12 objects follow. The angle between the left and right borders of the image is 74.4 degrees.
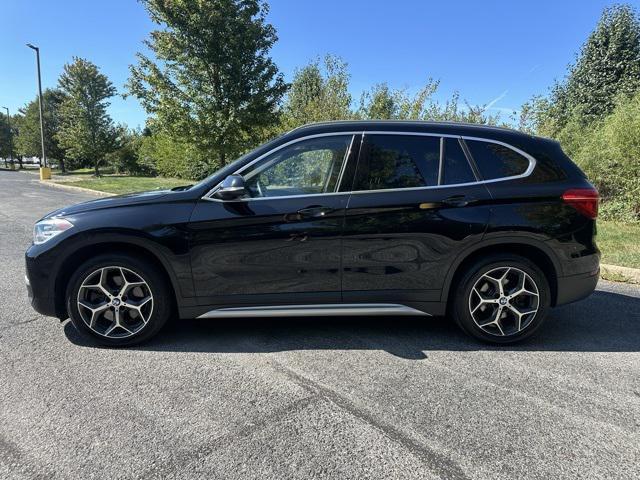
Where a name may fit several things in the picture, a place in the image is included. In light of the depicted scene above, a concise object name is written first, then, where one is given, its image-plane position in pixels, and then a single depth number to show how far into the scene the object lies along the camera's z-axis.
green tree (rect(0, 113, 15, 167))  60.94
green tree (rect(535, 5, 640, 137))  18.88
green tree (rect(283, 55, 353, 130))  14.06
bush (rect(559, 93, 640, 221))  9.29
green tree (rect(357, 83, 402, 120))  13.30
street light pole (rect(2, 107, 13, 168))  61.30
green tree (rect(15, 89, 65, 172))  44.66
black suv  3.38
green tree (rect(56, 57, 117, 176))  29.34
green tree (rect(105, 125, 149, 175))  33.22
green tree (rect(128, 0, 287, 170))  12.58
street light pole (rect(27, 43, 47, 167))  23.61
